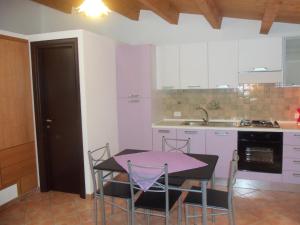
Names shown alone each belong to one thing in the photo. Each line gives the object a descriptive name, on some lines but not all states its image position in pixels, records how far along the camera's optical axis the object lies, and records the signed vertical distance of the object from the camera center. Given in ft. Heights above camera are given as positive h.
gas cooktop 12.84 -1.60
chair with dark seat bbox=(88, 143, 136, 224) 9.00 -3.16
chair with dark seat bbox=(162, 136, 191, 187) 13.55 -2.58
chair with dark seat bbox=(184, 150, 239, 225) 8.22 -3.25
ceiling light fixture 8.18 +2.42
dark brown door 12.09 -0.95
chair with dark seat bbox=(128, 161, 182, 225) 7.95 -3.19
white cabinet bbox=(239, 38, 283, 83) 12.91 +1.25
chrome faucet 14.51 -1.12
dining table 7.82 -2.29
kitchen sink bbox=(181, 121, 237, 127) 13.51 -1.65
